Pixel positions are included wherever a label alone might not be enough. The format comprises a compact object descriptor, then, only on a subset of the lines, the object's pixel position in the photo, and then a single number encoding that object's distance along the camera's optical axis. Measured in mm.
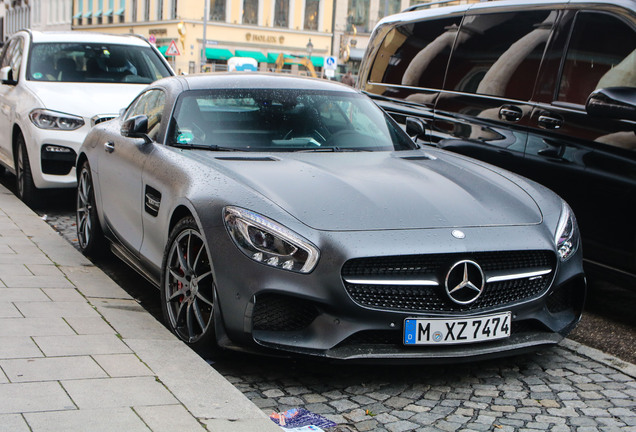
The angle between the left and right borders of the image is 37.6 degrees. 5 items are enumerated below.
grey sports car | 4125
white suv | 8750
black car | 5492
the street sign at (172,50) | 38922
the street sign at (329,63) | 42712
